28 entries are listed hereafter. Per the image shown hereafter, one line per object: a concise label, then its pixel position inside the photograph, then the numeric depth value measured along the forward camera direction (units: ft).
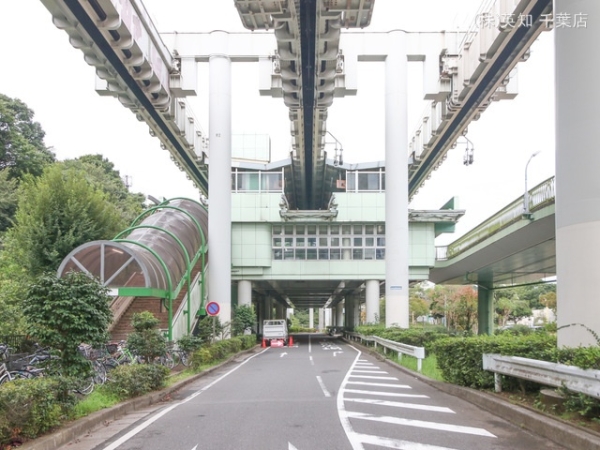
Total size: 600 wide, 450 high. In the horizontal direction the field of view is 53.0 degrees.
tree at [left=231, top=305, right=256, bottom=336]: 124.40
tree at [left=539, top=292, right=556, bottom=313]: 223.38
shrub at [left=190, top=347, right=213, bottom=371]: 65.25
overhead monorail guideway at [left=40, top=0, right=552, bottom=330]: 64.75
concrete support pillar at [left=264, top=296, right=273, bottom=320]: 232.32
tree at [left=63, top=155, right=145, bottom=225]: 175.85
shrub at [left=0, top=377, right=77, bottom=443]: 24.18
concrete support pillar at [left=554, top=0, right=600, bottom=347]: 34.86
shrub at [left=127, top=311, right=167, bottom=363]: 49.88
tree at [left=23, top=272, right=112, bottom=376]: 34.42
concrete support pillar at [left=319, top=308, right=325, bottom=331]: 456.04
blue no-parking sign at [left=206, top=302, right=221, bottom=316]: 80.46
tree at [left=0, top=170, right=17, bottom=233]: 139.33
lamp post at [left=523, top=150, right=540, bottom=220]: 76.13
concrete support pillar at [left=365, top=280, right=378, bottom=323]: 148.15
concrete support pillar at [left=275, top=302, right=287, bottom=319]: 305.77
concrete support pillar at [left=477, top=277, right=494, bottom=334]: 152.16
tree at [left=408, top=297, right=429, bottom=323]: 260.62
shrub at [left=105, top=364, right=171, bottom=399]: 39.09
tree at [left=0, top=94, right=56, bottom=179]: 159.02
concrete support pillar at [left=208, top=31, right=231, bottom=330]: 112.68
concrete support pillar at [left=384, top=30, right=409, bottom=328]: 107.65
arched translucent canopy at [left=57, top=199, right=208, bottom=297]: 78.12
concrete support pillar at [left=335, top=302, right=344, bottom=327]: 303.64
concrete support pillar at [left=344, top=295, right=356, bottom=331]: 219.61
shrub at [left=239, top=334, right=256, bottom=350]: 111.04
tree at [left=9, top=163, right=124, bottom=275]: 95.66
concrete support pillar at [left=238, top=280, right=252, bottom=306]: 148.66
